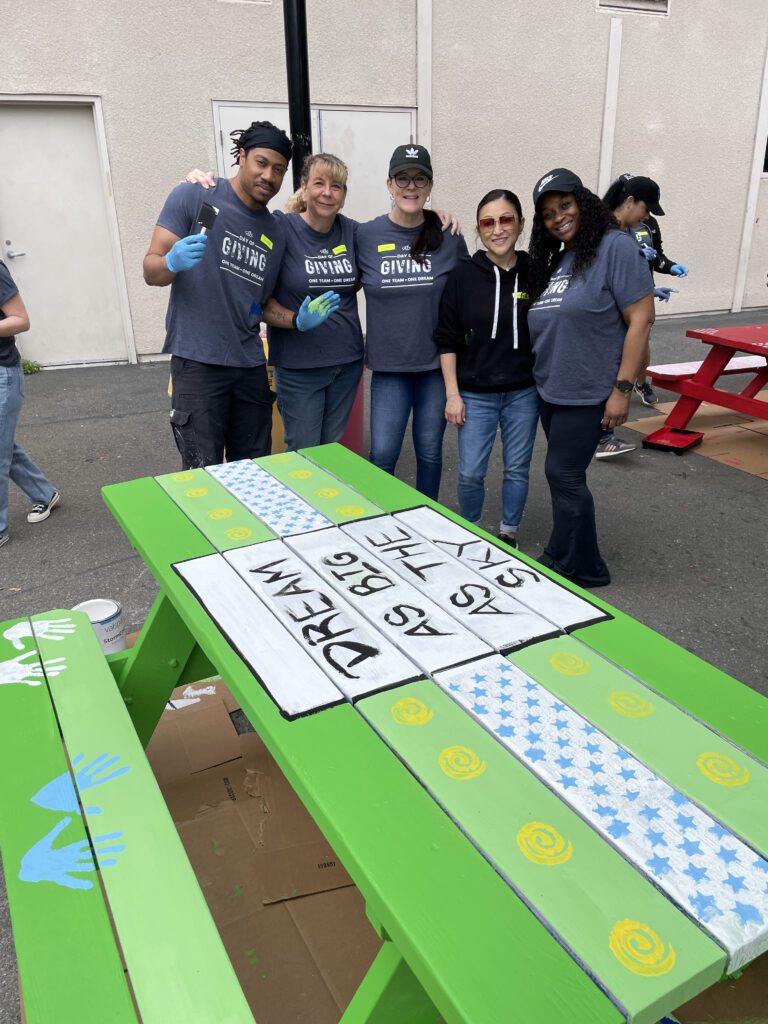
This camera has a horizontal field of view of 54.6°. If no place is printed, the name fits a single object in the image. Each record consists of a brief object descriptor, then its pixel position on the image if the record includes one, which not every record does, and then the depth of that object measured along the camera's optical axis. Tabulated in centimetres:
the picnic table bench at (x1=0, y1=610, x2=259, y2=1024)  95
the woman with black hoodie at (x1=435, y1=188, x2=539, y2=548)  288
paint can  241
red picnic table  462
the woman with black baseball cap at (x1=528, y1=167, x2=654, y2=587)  264
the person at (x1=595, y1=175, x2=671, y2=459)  415
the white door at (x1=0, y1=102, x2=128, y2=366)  659
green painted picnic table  78
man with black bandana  266
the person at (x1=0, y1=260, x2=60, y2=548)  335
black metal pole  328
